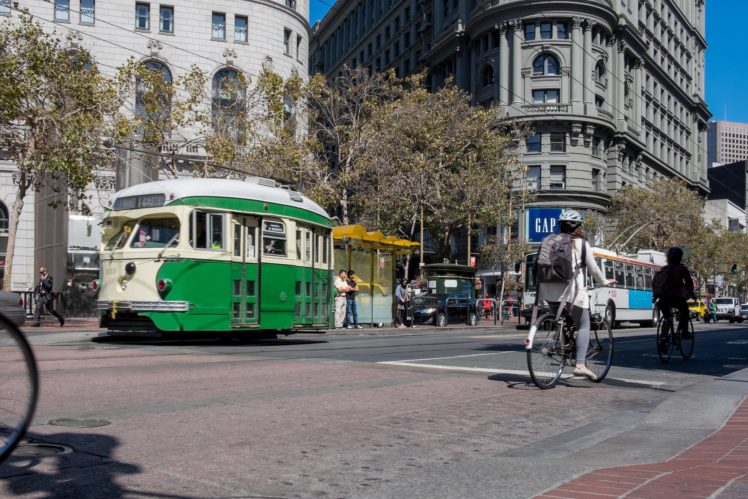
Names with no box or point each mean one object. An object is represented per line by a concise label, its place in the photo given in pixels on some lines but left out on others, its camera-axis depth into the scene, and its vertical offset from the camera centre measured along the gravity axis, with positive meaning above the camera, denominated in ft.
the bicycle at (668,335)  39.34 -2.48
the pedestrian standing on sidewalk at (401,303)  96.37 -2.12
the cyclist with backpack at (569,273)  27.20 +0.44
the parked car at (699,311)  183.34 -6.01
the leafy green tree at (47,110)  78.43 +18.60
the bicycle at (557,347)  26.86 -2.19
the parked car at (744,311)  190.17 -6.19
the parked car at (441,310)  103.81 -3.22
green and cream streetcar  47.32 +1.77
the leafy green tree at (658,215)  187.01 +17.13
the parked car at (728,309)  182.76 -5.68
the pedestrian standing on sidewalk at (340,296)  78.79 -1.04
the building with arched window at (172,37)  146.10 +51.42
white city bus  106.63 -0.16
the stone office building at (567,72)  195.83 +58.27
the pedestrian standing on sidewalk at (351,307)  81.20 -2.22
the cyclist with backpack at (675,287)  38.99 -0.06
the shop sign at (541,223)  126.21 +10.57
